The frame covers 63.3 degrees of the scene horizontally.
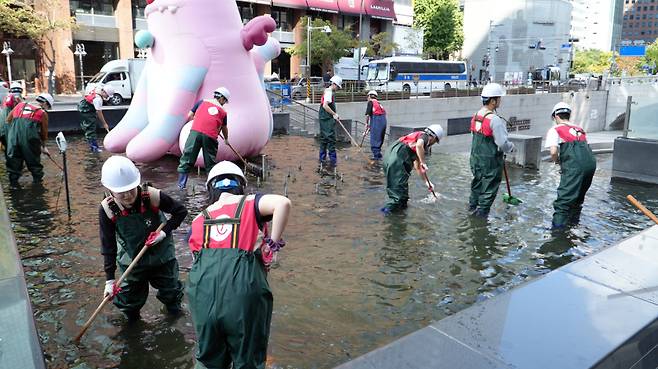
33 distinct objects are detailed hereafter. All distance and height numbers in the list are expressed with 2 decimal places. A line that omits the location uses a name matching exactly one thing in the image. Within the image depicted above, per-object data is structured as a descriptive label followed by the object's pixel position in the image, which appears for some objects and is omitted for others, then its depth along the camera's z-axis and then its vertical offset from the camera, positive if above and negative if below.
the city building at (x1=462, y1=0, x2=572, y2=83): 59.31 +5.82
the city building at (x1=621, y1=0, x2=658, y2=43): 122.31 +16.14
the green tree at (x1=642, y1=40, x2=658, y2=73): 73.66 +4.59
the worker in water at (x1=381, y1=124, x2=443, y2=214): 7.52 -1.04
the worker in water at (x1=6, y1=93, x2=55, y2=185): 8.62 -0.85
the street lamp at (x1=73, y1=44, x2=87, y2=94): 30.95 +1.78
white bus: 33.34 +0.87
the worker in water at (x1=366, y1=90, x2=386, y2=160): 12.50 -0.86
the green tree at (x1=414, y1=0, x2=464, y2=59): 53.62 +6.41
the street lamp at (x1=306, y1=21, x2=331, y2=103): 37.69 +3.26
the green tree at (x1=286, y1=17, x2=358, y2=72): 39.69 +3.13
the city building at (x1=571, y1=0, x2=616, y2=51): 92.94 +11.86
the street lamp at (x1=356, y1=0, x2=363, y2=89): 33.46 +1.02
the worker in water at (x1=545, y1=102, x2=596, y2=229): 6.93 -0.86
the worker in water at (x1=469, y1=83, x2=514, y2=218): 7.09 -0.78
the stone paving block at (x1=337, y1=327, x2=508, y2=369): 2.77 -1.41
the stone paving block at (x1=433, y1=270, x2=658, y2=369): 2.93 -1.40
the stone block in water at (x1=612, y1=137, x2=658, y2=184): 10.46 -1.37
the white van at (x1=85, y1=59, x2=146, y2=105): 26.03 +0.29
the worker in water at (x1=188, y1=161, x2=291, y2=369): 2.77 -1.00
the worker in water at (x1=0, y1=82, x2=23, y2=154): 8.96 -0.41
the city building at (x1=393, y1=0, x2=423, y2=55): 50.75 +4.90
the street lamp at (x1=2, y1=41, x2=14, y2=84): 28.12 +1.62
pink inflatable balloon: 9.62 +0.24
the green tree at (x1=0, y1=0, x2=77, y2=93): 28.11 +3.20
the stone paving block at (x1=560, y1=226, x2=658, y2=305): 3.80 -1.37
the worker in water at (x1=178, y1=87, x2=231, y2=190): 8.27 -0.68
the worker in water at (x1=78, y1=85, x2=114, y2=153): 12.52 -0.68
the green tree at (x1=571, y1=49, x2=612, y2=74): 85.25 +4.71
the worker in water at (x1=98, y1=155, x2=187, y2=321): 3.66 -1.09
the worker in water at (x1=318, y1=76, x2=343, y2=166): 11.66 -0.73
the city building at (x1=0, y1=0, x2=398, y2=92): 31.75 +2.99
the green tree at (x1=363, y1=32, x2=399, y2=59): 42.81 +3.35
